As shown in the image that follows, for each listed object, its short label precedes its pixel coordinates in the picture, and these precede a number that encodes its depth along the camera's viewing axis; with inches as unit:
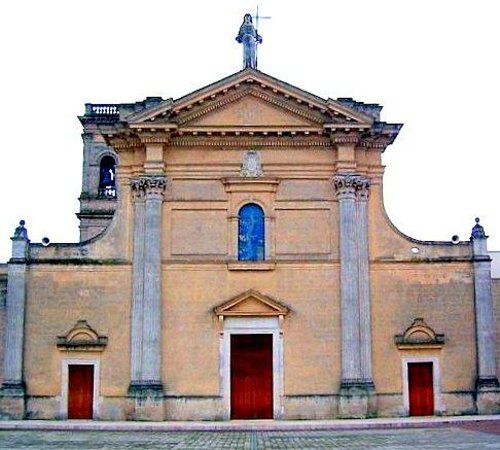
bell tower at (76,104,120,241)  1610.5
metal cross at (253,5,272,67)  1334.0
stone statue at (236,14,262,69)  1284.4
